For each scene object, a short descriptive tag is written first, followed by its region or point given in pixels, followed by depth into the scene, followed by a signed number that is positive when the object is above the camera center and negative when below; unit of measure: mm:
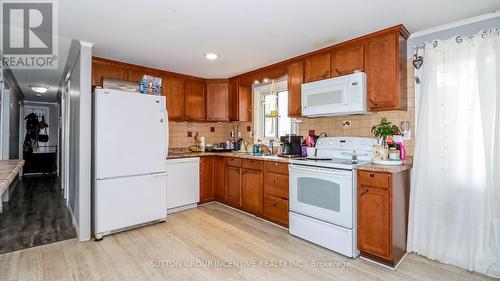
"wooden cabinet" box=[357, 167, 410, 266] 2148 -687
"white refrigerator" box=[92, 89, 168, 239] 2768 -245
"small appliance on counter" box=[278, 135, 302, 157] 3393 -102
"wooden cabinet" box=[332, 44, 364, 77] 2678 +874
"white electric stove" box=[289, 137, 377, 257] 2348 -566
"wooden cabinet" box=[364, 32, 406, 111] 2432 +672
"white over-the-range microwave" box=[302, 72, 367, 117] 2588 +471
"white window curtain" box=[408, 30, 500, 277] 2068 -169
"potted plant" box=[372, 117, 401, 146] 2513 +86
